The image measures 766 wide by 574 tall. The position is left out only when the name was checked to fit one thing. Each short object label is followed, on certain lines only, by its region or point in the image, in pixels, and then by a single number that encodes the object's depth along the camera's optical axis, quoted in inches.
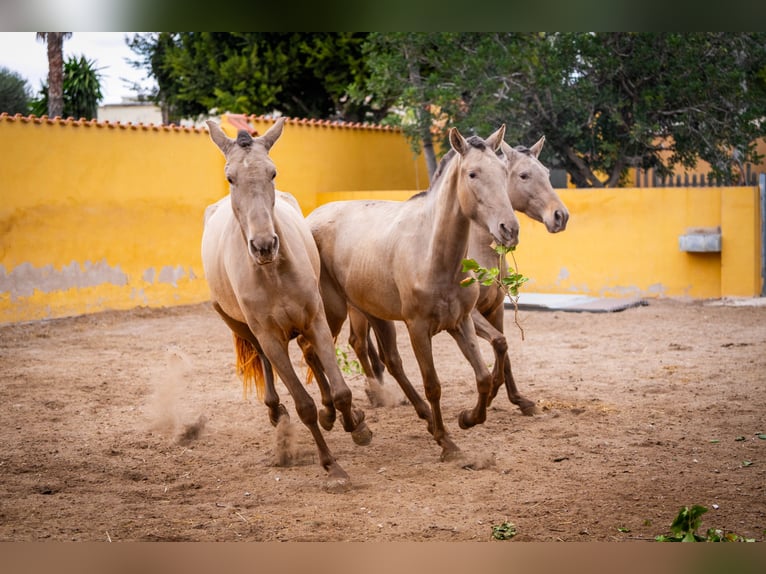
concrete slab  466.6
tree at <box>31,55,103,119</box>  872.9
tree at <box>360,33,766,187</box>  532.7
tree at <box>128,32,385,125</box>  848.3
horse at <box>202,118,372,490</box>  189.2
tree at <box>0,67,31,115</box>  936.9
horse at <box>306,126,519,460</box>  207.3
